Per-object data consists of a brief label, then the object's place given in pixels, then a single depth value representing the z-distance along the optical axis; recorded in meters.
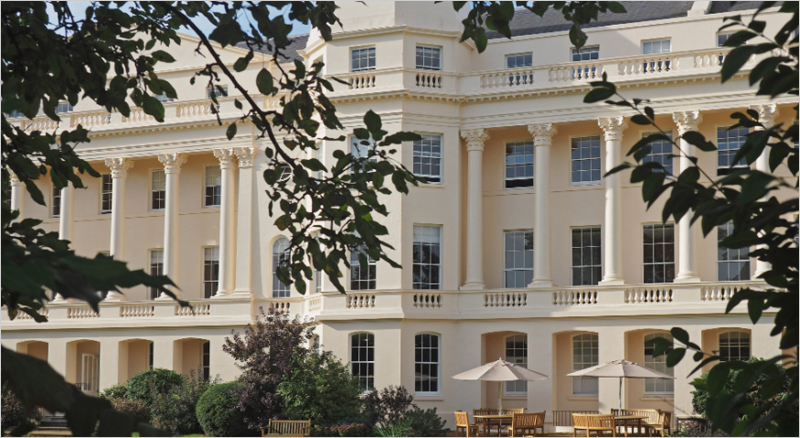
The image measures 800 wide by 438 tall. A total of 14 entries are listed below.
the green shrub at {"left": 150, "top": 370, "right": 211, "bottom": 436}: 32.66
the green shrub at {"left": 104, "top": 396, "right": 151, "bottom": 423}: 30.11
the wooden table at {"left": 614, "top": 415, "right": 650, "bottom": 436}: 28.59
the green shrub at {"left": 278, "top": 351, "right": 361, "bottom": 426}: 29.59
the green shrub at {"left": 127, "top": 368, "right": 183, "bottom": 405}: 36.06
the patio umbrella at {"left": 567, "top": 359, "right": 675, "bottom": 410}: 29.33
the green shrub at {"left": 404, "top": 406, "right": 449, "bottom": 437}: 28.72
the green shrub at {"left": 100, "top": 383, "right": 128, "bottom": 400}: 36.34
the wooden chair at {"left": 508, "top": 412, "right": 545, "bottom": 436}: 29.17
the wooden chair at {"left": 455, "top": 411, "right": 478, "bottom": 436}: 29.55
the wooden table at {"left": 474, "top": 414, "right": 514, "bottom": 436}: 29.10
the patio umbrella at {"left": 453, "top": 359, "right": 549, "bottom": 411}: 30.03
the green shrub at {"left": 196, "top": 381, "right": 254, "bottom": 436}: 30.70
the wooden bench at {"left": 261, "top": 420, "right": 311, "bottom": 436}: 28.97
